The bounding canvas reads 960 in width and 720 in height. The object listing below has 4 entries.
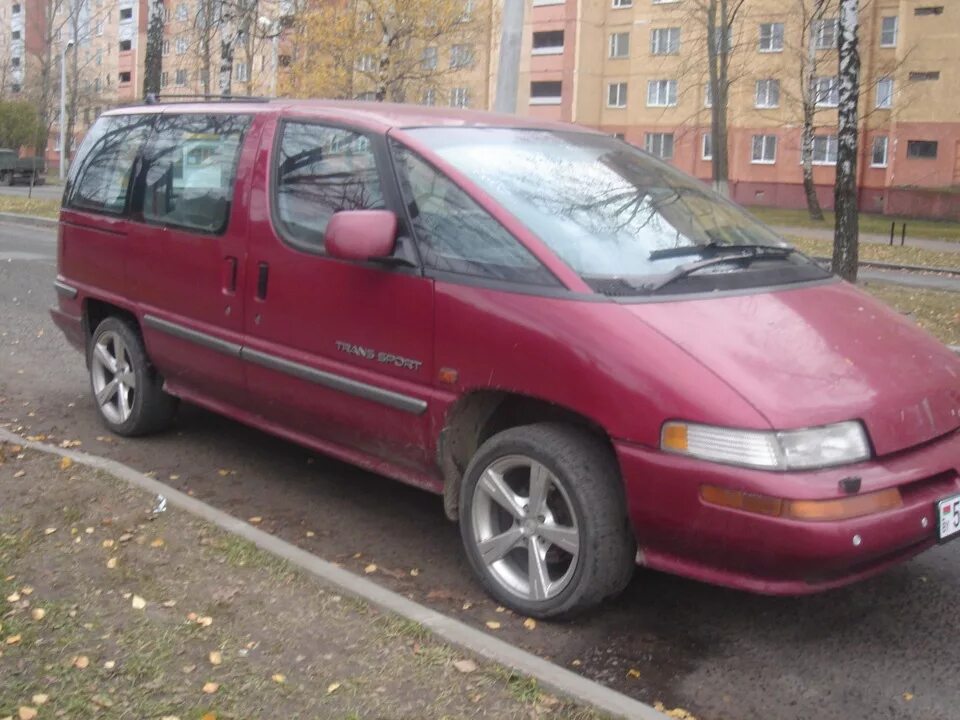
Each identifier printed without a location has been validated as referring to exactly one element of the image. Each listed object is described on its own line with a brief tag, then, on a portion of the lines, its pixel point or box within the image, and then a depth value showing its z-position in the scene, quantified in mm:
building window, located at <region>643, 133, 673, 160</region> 54500
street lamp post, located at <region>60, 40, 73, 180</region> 53178
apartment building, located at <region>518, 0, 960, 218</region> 43562
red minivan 3660
